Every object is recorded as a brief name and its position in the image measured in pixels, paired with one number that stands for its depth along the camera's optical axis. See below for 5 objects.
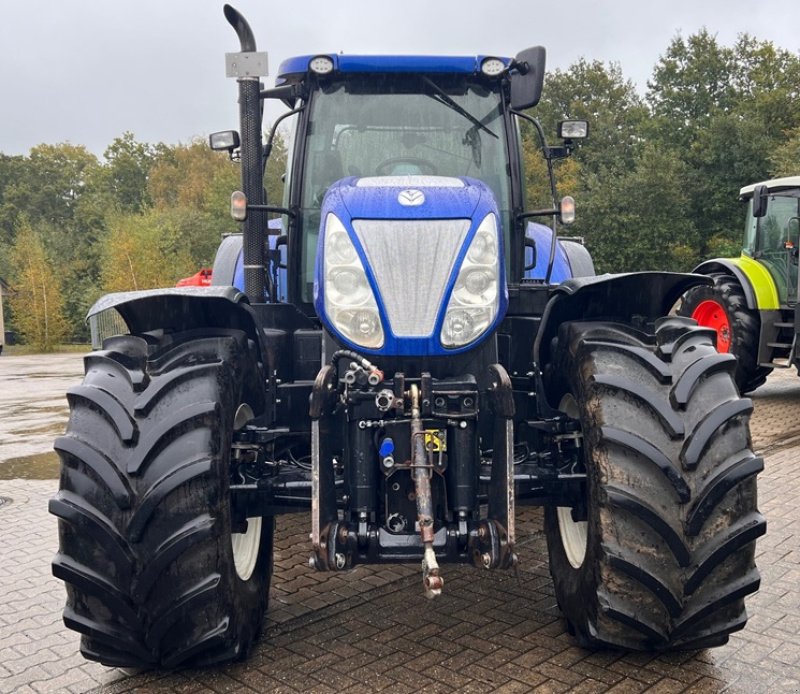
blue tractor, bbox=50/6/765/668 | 2.80
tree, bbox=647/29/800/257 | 31.08
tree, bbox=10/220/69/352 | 32.88
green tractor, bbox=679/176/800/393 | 10.09
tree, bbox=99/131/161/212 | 59.44
